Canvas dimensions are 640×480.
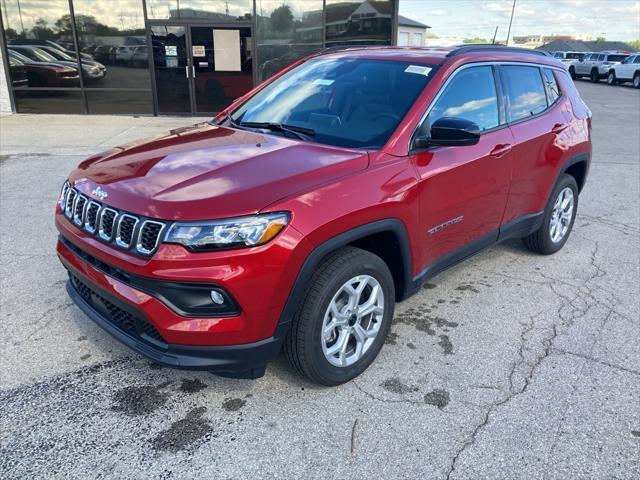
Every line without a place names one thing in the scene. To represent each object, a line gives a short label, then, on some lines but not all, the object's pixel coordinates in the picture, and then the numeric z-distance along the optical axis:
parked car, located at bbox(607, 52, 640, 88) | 28.94
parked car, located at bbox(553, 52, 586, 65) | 37.75
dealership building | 13.23
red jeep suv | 2.41
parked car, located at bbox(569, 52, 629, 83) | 32.97
